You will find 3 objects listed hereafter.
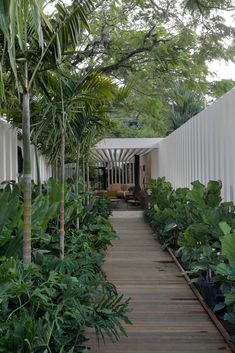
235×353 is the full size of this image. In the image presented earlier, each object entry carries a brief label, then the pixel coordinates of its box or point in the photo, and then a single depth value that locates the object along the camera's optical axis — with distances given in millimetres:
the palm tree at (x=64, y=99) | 4184
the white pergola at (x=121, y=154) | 14977
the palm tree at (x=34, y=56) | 3283
